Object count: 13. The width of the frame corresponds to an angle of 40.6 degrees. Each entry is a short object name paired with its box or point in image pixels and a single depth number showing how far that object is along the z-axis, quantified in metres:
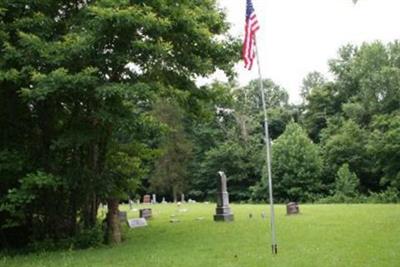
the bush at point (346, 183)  42.12
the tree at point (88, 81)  14.05
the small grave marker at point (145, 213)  25.23
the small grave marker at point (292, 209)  23.12
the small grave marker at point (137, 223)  20.67
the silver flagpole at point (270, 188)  12.35
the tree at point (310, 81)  73.62
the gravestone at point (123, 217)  21.55
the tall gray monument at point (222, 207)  21.53
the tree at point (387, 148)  37.91
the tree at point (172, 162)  54.09
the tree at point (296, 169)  45.09
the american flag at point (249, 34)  12.09
